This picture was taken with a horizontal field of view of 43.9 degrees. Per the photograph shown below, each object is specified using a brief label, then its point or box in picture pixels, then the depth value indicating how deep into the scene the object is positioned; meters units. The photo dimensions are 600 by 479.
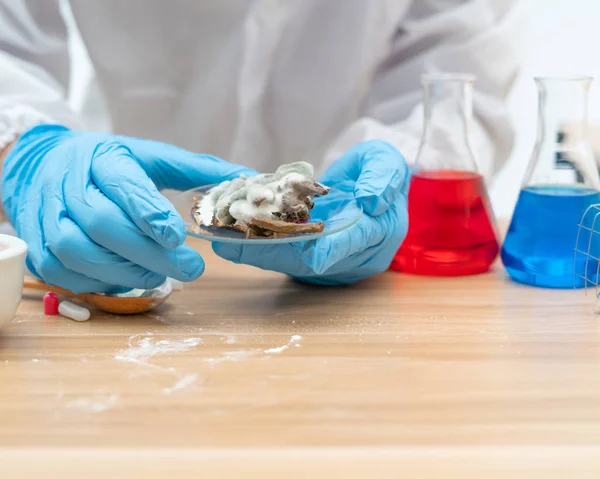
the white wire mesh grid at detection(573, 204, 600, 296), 1.01
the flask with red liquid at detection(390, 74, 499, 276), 1.08
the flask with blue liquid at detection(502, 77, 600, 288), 1.01
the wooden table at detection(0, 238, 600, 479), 0.59
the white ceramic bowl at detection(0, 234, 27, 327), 0.78
